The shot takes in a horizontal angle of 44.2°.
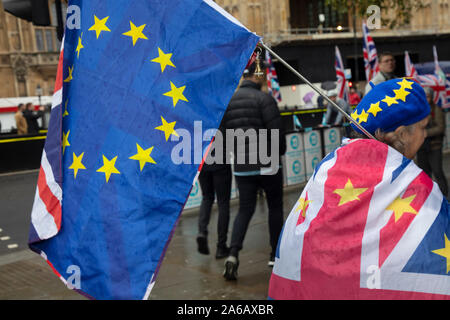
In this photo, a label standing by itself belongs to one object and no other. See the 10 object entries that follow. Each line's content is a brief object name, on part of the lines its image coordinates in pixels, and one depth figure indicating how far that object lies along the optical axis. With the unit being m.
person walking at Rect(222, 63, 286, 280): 5.25
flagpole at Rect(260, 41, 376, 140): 2.04
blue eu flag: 2.38
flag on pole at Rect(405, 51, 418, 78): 12.65
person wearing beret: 1.75
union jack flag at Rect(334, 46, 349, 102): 14.25
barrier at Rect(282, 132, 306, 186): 10.30
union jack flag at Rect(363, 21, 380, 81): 12.24
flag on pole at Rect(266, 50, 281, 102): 21.26
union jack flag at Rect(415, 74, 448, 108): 12.33
